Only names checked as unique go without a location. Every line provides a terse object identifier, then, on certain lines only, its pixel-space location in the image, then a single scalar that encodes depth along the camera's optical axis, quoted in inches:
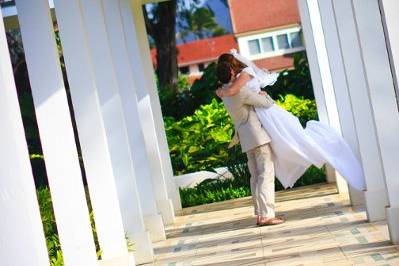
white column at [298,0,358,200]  559.5
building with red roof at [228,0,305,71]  2405.3
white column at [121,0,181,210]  547.2
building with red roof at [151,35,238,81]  3206.2
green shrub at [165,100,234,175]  721.6
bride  460.1
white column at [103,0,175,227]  481.4
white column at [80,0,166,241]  415.2
